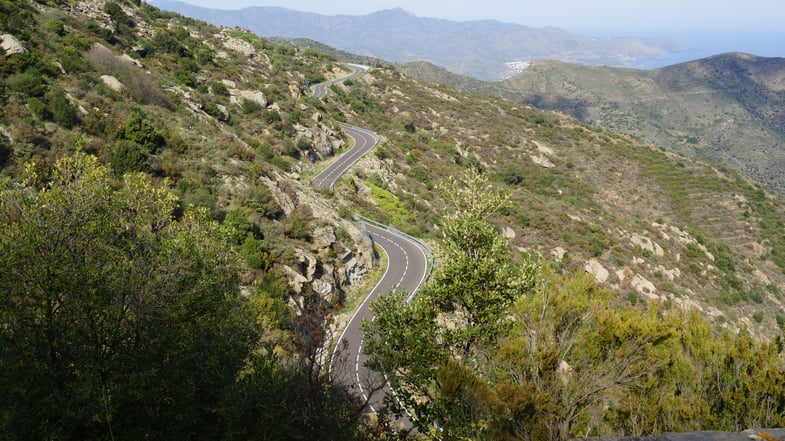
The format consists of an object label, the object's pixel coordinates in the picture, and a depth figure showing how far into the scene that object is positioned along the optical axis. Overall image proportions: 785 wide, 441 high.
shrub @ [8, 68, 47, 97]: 22.22
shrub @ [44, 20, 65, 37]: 33.34
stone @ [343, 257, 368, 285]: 27.75
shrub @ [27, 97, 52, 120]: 21.30
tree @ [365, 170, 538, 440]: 10.49
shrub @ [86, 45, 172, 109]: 31.22
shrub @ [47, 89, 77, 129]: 21.83
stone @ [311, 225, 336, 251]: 26.83
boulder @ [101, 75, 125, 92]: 29.38
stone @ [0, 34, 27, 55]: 24.77
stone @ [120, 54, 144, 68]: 38.34
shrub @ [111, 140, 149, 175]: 20.83
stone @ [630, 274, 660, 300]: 42.72
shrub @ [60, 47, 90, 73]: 27.75
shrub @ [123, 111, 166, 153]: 23.61
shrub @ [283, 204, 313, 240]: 25.88
